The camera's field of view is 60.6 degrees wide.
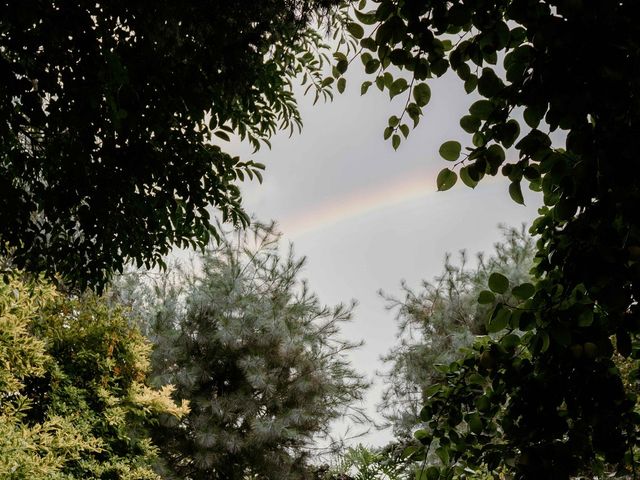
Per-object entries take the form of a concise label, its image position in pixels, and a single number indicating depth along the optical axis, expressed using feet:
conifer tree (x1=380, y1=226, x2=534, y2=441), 41.32
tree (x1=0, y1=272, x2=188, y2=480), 18.51
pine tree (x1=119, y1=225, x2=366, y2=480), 36.06
